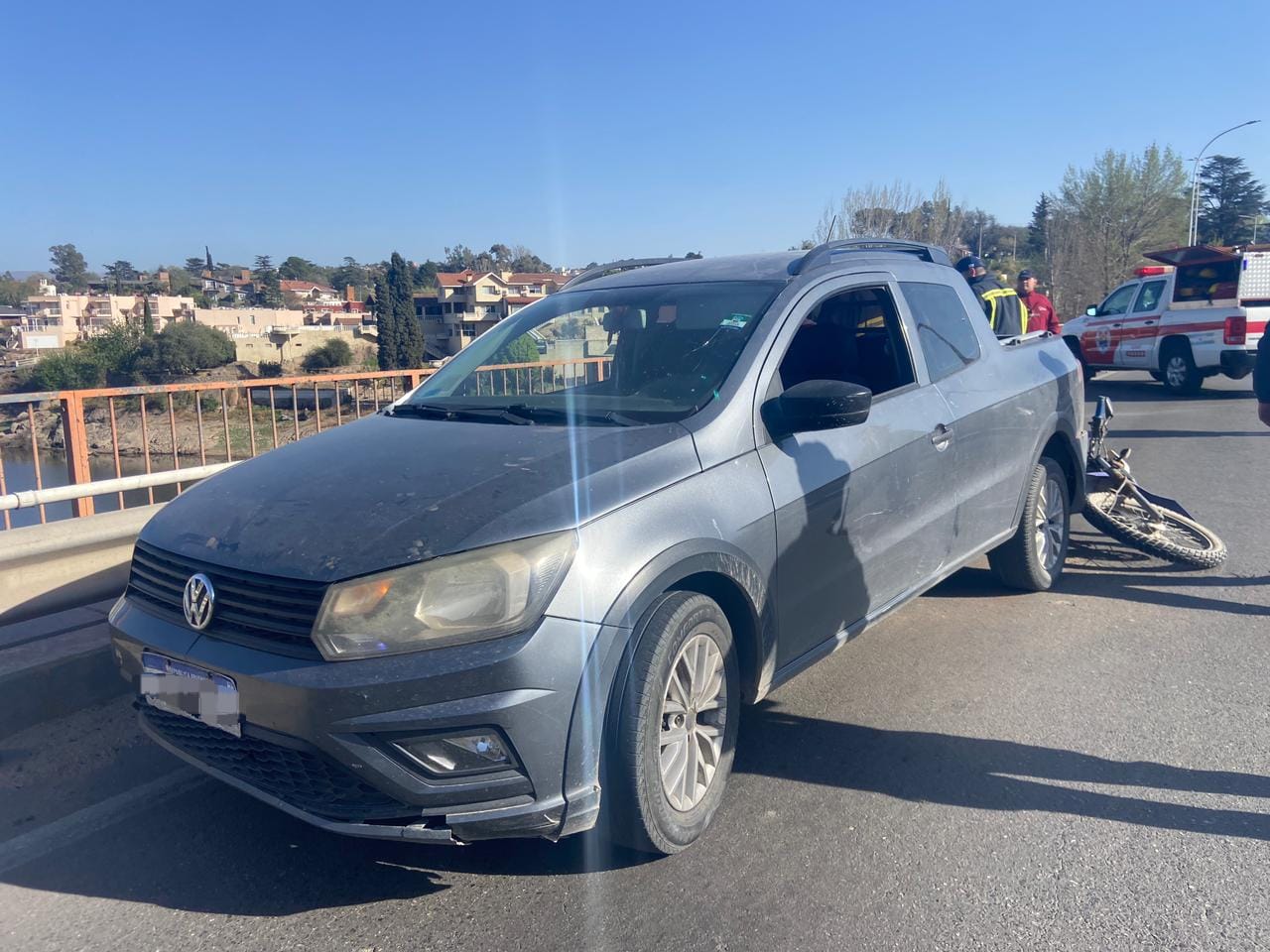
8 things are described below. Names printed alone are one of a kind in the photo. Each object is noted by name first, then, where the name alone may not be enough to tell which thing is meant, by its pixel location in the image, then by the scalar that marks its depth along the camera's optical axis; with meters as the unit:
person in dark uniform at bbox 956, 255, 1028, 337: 8.20
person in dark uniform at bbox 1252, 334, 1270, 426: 4.88
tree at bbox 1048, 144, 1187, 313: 41.31
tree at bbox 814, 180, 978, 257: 33.06
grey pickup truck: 2.60
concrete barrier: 4.36
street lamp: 34.84
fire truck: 15.52
